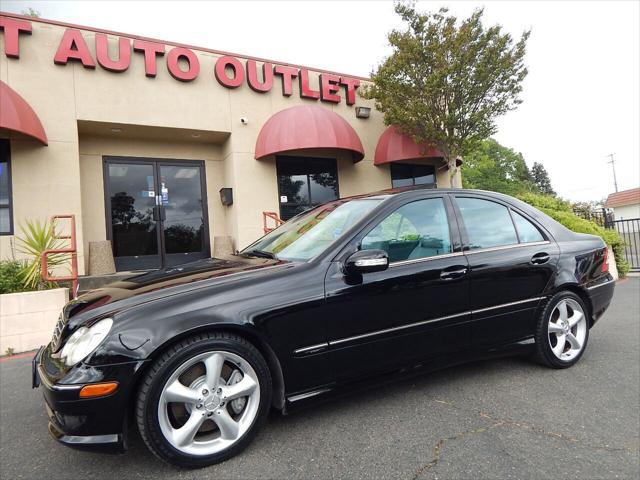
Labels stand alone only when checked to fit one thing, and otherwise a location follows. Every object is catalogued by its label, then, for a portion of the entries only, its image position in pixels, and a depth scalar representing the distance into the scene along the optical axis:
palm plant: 5.72
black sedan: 1.94
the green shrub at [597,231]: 8.83
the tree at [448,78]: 9.54
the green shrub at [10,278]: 5.49
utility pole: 58.47
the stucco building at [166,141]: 7.86
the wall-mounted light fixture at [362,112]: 11.39
